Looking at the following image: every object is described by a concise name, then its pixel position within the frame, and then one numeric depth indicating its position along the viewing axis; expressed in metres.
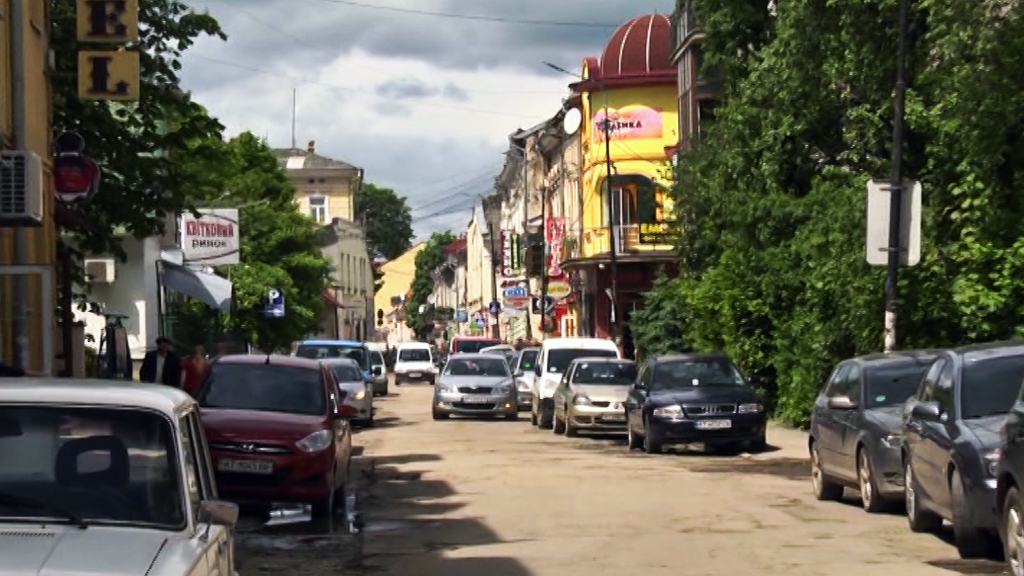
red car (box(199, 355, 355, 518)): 17.14
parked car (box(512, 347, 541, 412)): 45.19
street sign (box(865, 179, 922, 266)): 25.17
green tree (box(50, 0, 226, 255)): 23.31
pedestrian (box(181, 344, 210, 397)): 24.83
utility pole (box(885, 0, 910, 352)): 25.12
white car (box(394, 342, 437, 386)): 71.00
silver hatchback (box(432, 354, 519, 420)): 40.59
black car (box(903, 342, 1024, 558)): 13.16
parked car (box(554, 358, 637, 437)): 33.09
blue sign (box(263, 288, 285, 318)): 52.47
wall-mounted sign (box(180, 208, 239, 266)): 43.81
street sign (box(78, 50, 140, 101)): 20.44
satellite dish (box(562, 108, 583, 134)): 69.01
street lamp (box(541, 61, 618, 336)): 53.00
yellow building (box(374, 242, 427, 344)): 178.62
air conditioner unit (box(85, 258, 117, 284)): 40.97
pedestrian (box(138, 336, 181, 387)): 25.83
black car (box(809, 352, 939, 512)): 17.16
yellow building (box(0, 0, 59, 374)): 18.52
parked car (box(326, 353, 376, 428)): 36.25
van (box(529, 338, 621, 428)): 37.50
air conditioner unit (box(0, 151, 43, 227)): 16.06
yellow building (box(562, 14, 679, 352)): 64.50
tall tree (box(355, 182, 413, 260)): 163.50
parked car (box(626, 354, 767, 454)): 27.62
